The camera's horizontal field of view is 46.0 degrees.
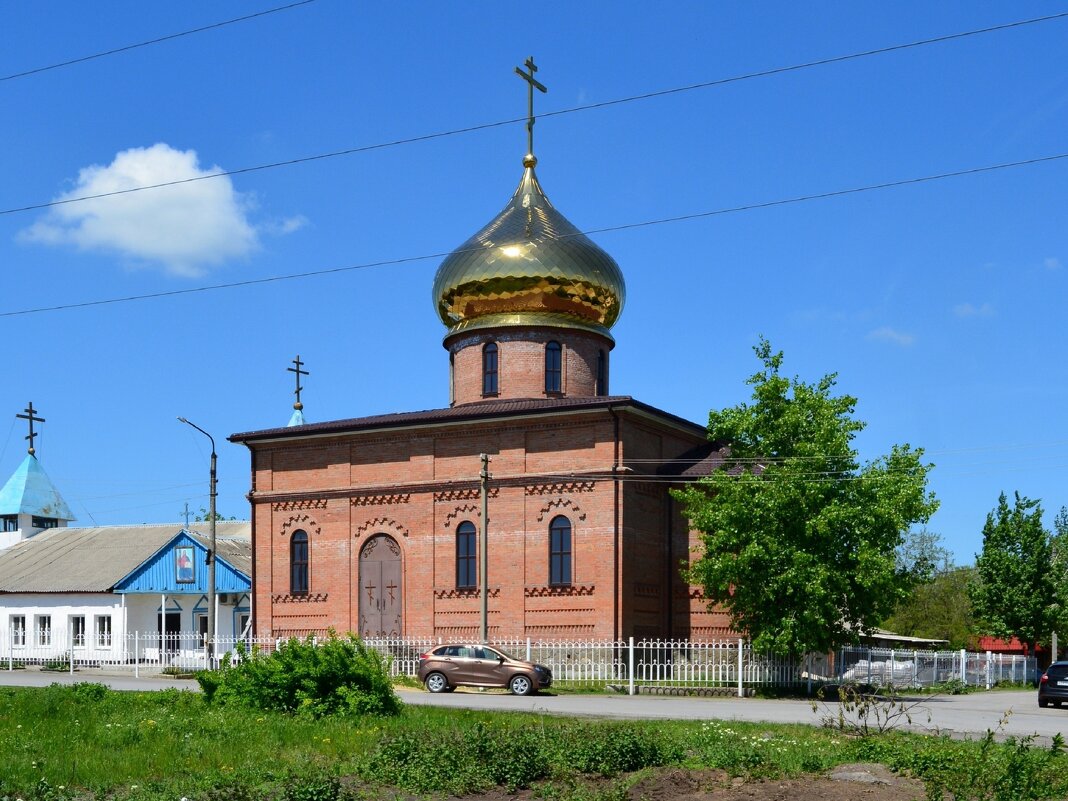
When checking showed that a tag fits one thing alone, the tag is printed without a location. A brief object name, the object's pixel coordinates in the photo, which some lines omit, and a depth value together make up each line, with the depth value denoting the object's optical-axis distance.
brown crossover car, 25.61
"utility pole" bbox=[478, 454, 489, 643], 28.89
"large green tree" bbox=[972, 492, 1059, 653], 44.94
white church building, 43.34
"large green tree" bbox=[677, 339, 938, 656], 27.59
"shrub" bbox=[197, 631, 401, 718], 16.84
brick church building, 31.50
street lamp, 31.75
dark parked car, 26.80
